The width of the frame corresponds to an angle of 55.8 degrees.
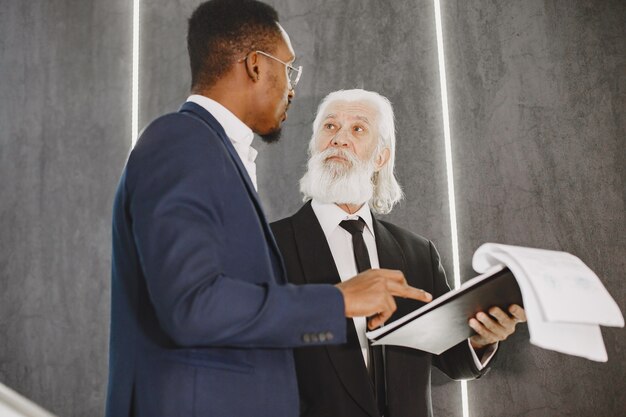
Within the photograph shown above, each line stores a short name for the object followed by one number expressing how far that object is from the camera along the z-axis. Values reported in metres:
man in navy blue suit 1.10
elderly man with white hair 1.87
